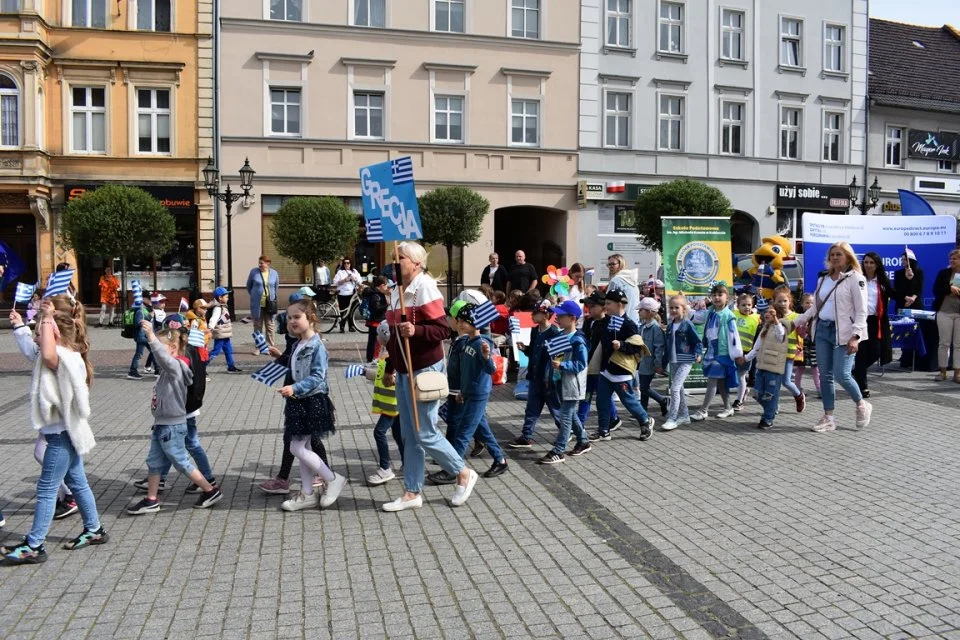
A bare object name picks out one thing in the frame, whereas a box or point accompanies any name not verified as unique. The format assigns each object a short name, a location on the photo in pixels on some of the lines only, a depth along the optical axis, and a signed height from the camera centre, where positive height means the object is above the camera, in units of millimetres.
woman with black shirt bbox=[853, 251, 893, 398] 10312 -374
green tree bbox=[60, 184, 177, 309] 21828 +1423
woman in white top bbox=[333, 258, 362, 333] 20984 -81
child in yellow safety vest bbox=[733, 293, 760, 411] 9688 -531
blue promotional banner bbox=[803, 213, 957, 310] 13852 +728
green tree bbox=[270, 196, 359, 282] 23062 +1347
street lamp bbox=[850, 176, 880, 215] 26391 +2674
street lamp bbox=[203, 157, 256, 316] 22094 +2477
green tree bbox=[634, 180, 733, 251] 25594 +2314
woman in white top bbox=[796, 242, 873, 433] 8477 -399
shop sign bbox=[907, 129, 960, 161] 33562 +5359
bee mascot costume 12594 +239
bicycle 20578 -793
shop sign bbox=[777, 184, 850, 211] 31531 +3134
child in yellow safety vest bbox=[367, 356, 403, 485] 6711 -1069
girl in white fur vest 4988 -812
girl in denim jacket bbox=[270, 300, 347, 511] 5973 -895
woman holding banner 5824 -540
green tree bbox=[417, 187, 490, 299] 24812 +1876
